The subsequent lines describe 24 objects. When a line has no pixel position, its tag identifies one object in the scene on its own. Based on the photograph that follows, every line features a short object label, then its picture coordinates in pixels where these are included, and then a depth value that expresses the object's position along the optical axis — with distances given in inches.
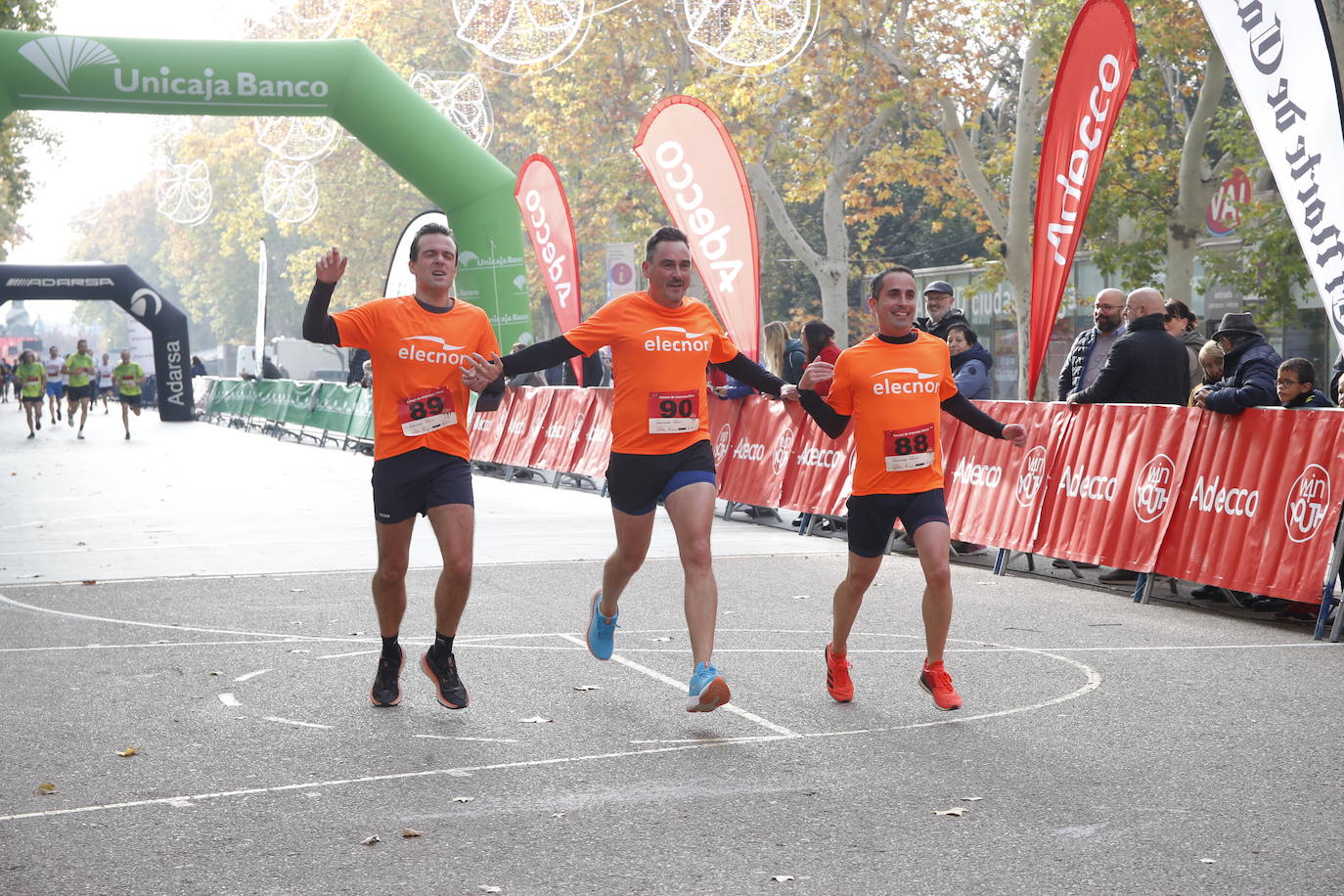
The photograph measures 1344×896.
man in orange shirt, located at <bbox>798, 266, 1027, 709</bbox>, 273.4
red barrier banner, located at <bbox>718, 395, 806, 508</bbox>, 584.4
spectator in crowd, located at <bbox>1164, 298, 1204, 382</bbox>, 470.6
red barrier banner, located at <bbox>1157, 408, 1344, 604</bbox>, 355.6
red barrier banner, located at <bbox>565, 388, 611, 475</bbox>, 735.7
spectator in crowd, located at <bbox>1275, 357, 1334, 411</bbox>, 378.3
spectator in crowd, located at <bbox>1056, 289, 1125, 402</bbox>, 466.6
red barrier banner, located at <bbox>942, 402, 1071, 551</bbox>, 450.0
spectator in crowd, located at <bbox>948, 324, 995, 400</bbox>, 483.2
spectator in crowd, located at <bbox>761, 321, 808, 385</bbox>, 587.5
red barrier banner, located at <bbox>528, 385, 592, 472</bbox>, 772.6
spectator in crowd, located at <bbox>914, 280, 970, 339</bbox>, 460.8
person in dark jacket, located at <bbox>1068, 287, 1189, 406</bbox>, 434.0
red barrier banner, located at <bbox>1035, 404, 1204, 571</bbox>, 402.9
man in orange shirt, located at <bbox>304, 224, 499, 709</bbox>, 263.7
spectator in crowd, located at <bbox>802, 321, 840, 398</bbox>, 406.0
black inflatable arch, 1571.1
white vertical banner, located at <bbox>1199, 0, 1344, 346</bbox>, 362.3
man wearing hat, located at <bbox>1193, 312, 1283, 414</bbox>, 382.6
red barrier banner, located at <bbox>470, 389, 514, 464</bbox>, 875.4
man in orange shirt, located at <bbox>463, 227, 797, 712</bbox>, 268.2
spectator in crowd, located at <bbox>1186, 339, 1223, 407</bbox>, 406.6
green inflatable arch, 824.3
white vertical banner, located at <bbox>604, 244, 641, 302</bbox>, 915.4
